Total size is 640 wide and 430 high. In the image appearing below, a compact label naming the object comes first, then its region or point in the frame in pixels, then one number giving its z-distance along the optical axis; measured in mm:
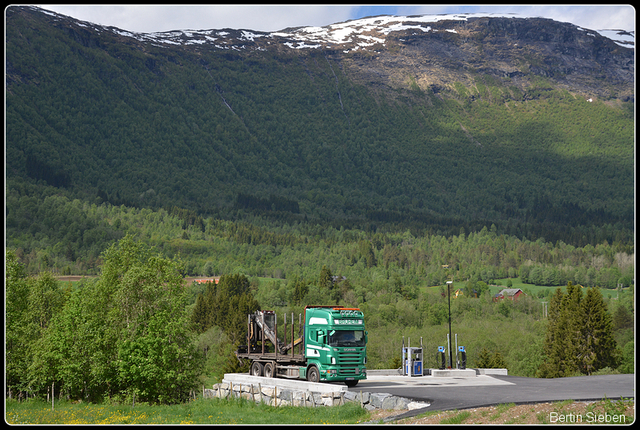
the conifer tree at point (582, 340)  77750
